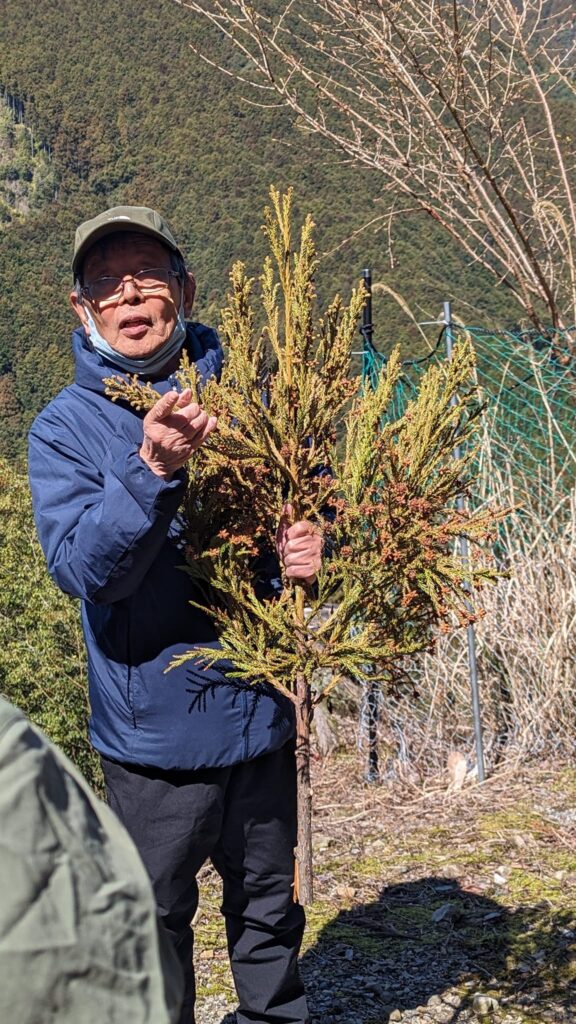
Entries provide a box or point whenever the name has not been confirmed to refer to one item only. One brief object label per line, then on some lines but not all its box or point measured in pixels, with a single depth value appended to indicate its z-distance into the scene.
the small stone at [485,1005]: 3.17
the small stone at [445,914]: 3.85
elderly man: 2.31
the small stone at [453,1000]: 3.24
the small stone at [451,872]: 4.26
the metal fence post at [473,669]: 5.20
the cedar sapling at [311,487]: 2.33
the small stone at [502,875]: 4.14
